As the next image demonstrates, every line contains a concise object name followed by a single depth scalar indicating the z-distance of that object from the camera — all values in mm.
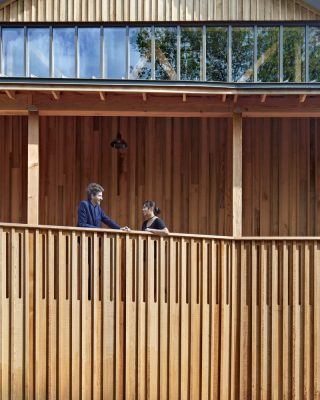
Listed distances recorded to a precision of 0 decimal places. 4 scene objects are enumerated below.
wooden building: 5922
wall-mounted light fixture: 9419
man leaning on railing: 6301
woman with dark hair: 6379
